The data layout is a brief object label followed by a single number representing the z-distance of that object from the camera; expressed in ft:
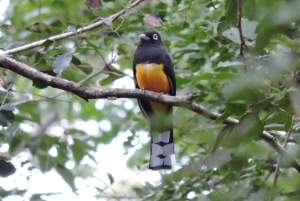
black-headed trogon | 30.01
